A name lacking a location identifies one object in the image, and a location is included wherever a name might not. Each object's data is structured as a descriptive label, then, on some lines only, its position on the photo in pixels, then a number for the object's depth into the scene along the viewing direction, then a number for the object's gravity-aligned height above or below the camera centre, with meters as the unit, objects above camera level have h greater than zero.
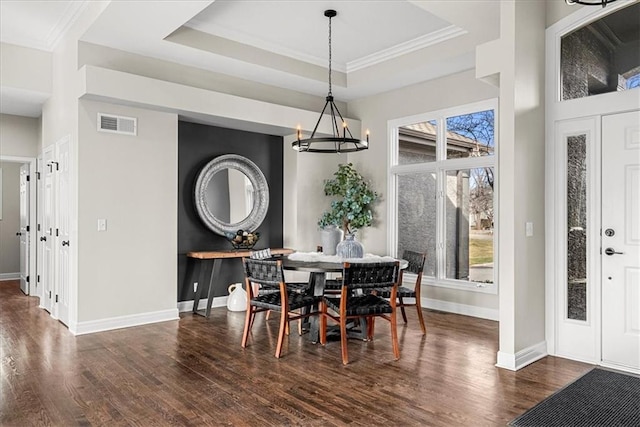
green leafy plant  6.50 +0.18
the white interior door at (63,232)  5.09 -0.20
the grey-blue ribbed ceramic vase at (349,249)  4.62 -0.34
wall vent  4.91 +1.00
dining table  4.11 -0.46
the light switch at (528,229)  3.81 -0.12
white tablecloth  4.50 -0.44
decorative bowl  5.95 -0.32
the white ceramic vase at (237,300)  5.89 -1.10
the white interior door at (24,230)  7.30 -0.24
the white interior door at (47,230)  5.76 -0.20
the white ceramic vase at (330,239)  4.96 -0.26
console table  5.58 -0.63
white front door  3.57 -0.20
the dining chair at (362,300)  3.79 -0.76
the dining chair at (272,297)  3.95 -0.77
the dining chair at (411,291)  4.76 -0.78
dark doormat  2.44 -1.10
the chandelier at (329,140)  4.45 +0.73
